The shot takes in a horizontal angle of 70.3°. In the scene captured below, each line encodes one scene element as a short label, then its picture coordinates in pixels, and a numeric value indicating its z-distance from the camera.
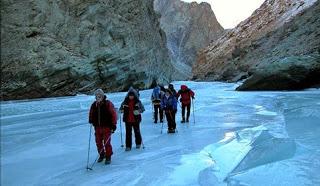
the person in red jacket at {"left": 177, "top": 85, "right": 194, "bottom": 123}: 8.12
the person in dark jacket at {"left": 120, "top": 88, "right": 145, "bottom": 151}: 5.44
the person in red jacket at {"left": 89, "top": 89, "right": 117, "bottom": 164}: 4.65
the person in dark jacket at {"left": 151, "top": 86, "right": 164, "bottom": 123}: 8.46
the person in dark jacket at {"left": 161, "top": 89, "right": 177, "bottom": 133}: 7.04
